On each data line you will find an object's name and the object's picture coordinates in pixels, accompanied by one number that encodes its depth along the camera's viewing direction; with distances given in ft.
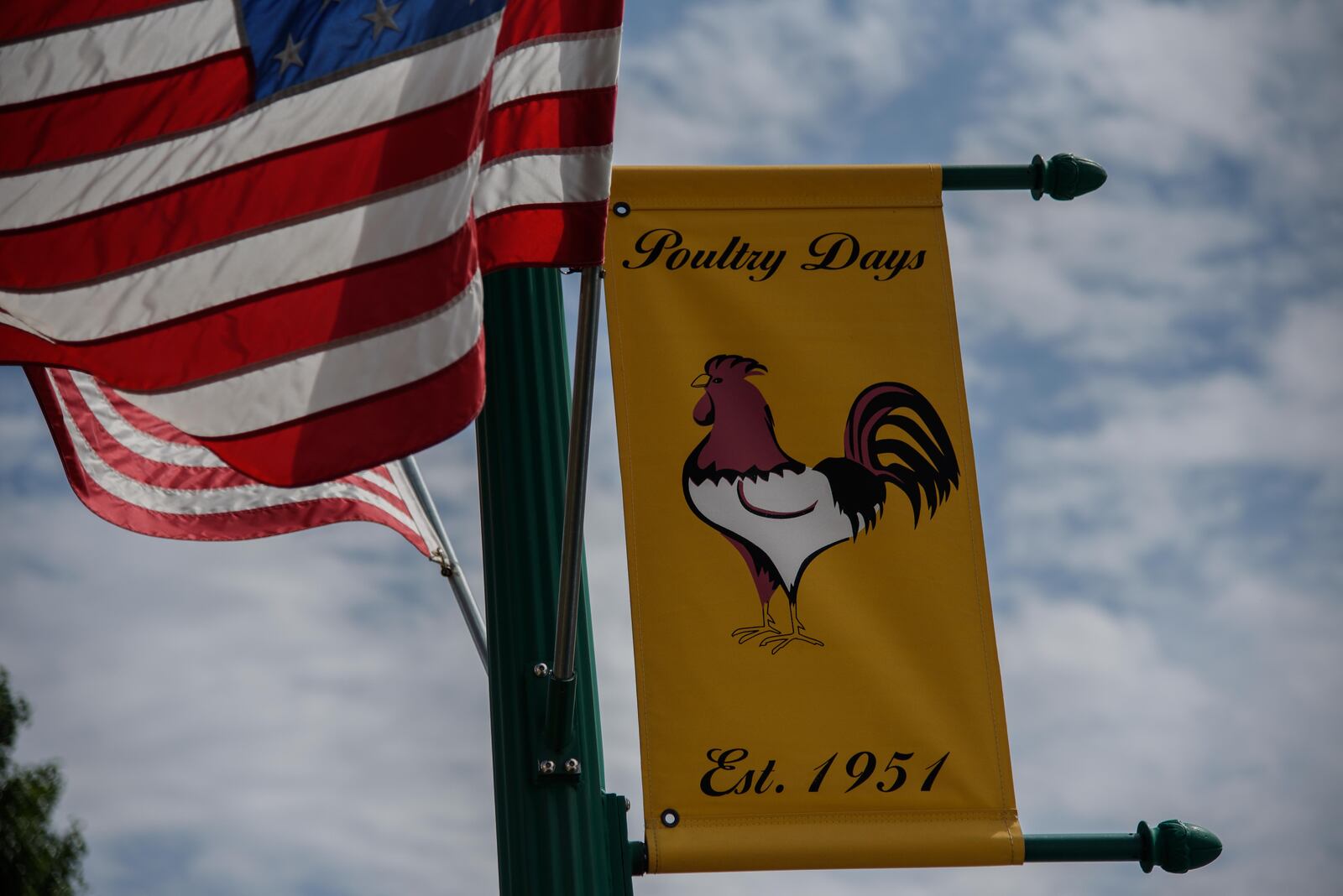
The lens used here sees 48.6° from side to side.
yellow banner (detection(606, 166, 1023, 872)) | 14.58
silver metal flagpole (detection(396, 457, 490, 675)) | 17.67
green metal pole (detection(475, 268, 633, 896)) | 13.14
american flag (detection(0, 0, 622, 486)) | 12.25
